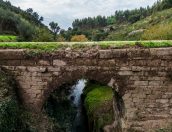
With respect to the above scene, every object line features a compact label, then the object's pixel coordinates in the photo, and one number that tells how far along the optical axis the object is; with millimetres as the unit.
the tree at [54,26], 57656
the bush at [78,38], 49312
